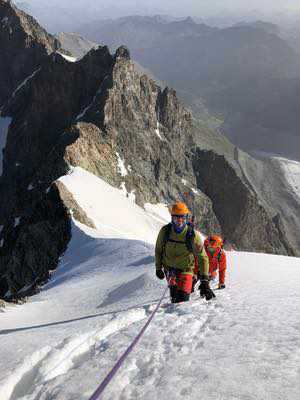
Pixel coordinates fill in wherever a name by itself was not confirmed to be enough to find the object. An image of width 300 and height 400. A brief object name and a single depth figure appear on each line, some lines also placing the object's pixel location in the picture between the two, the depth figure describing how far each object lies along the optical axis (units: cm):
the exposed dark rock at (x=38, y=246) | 3609
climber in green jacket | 1143
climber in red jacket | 1457
